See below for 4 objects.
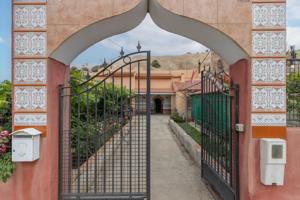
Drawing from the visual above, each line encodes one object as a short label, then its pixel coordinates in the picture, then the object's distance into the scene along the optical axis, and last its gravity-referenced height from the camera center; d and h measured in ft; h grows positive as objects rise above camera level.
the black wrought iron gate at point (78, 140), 12.51 -2.10
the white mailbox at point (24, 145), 11.06 -2.01
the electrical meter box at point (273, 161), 11.15 -2.69
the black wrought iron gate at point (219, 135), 13.39 -2.18
